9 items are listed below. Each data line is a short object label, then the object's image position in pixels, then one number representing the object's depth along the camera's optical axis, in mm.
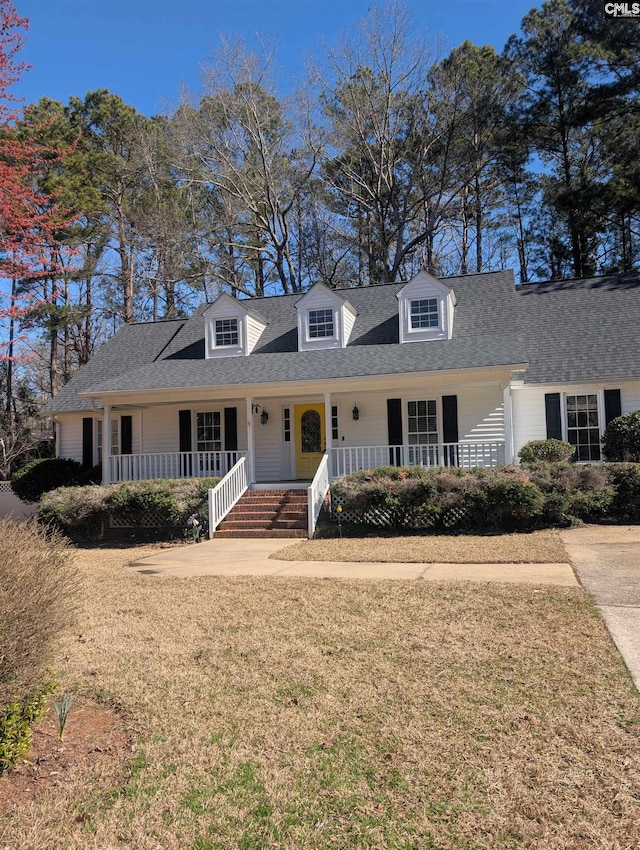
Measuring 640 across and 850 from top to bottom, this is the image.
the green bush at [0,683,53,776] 3125
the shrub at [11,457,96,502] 18125
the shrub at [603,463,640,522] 11570
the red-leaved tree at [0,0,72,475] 10141
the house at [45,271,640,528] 14703
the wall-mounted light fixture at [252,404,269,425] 16891
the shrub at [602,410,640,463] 13578
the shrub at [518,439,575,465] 14078
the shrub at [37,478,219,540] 12891
